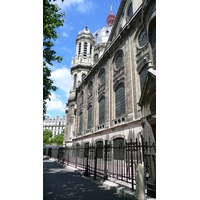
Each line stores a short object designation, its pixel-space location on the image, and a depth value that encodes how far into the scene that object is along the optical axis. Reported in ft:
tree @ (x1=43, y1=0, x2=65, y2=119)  27.72
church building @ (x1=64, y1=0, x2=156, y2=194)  25.29
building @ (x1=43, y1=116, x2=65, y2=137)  322.55
